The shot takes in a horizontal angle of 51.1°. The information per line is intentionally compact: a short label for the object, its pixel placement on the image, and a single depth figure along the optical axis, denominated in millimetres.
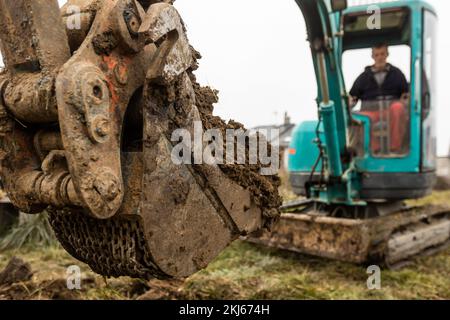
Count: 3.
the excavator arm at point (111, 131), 1232
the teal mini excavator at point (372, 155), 3891
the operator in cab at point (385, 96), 4180
